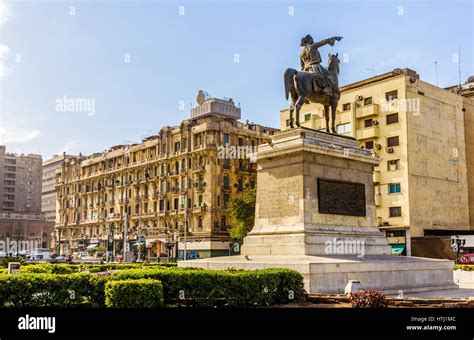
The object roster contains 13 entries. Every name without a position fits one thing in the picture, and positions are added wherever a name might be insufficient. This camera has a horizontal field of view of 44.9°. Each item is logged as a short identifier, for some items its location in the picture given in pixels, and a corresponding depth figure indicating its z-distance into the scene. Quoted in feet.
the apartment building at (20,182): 509.35
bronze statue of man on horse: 75.72
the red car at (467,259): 129.54
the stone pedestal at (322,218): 64.90
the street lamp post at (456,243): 130.29
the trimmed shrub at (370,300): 44.47
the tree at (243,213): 201.57
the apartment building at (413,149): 181.68
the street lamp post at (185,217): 226.38
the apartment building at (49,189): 512.63
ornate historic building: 242.78
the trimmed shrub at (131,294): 42.24
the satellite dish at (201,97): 276.41
